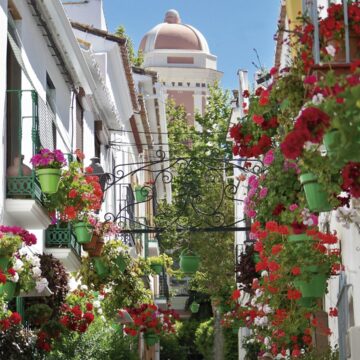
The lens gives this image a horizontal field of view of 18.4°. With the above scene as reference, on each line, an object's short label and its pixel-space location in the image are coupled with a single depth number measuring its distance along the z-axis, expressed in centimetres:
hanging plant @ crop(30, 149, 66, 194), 1283
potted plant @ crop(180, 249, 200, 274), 1978
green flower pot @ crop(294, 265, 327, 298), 1075
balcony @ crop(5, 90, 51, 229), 1277
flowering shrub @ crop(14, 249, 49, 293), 1095
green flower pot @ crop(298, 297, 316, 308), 1145
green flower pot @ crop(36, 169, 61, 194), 1282
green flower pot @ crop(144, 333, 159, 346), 2369
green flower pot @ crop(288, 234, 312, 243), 1092
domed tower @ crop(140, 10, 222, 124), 7856
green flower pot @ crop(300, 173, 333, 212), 806
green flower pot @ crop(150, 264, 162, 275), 2212
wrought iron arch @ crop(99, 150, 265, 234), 1816
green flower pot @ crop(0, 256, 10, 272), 1053
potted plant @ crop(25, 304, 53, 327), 1359
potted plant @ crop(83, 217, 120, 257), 1608
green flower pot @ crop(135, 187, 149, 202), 2072
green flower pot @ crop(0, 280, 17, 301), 1077
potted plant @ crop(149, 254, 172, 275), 2222
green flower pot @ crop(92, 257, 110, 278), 1706
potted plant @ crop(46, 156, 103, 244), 1377
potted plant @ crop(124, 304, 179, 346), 2180
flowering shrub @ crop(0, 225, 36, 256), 1059
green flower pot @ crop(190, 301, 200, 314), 4072
